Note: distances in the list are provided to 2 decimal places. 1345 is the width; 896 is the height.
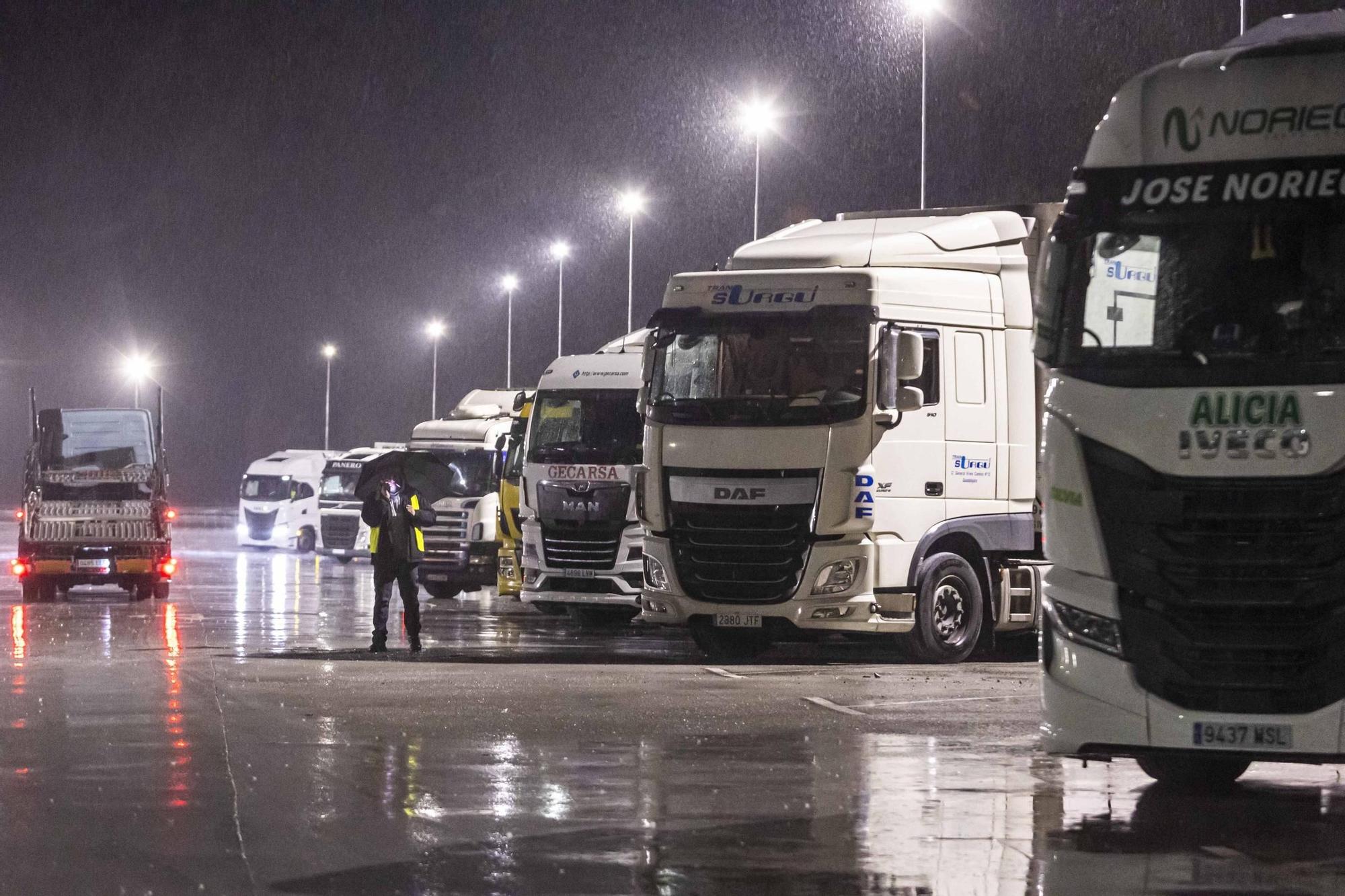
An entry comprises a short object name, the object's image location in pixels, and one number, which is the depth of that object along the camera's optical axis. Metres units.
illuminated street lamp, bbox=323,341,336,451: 92.06
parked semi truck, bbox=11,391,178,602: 30.72
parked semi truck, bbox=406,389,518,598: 32.44
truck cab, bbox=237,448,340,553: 56.19
